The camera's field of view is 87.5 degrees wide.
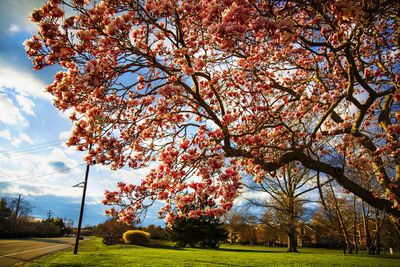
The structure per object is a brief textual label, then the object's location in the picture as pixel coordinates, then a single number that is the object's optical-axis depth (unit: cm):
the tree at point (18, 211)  3467
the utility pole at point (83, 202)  1373
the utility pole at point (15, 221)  3314
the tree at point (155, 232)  3728
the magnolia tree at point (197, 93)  302
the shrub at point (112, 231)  2473
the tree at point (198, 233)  2266
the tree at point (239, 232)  3564
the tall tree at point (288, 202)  1641
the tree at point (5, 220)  3025
